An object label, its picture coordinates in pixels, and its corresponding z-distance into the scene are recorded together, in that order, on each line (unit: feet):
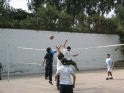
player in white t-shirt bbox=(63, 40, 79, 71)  35.45
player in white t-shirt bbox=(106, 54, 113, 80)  44.22
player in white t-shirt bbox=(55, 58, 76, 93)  21.59
